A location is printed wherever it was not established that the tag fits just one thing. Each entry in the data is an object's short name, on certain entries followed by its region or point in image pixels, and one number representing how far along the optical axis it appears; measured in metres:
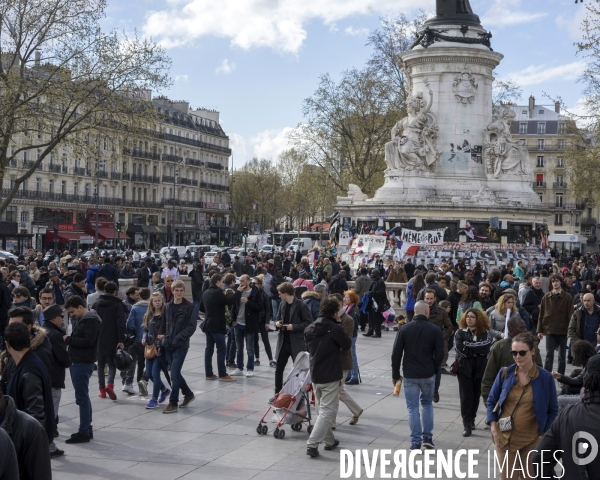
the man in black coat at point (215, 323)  13.10
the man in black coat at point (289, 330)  11.14
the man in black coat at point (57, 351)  8.71
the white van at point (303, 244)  58.71
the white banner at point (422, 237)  31.91
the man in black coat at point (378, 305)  19.00
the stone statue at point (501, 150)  33.84
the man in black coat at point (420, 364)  9.07
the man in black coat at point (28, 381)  6.67
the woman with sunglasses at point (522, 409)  6.54
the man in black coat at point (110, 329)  11.47
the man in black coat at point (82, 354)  9.45
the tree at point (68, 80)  28.34
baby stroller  9.75
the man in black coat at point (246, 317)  13.83
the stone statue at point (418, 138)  33.50
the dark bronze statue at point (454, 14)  33.69
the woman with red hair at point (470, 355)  9.68
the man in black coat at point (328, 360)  9.12
